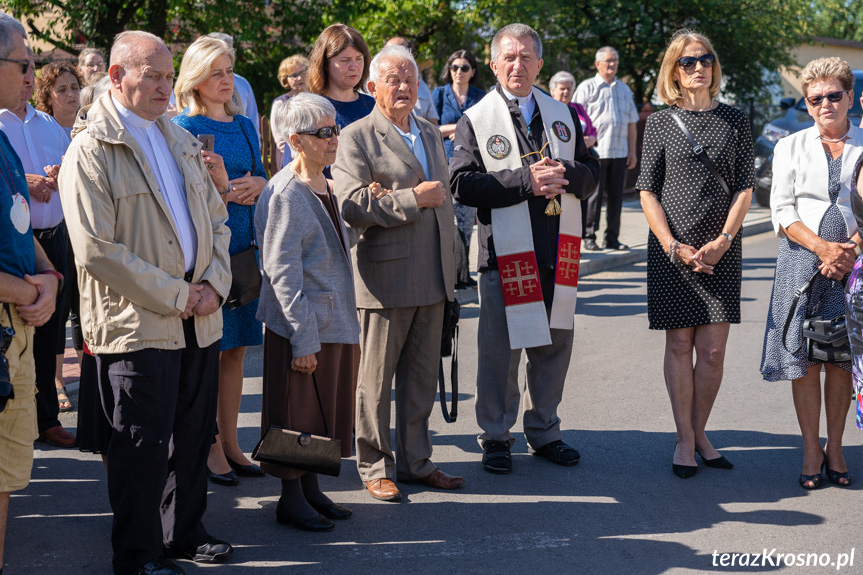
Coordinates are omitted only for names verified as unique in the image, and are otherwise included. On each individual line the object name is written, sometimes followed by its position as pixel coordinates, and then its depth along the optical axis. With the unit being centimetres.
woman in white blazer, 484
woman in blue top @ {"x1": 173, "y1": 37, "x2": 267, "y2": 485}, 476
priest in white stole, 509
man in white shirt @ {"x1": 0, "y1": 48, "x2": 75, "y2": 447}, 541
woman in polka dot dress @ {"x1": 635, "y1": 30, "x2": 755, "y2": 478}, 502
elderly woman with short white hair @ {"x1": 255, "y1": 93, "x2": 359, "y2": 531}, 420
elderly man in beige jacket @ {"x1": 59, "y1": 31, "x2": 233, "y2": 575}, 354
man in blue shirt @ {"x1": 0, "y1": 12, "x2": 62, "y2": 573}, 344
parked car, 1554
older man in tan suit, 463
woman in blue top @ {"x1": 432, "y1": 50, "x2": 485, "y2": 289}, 938
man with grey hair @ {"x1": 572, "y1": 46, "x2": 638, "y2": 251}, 1155
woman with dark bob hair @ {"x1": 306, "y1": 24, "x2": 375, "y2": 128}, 554
